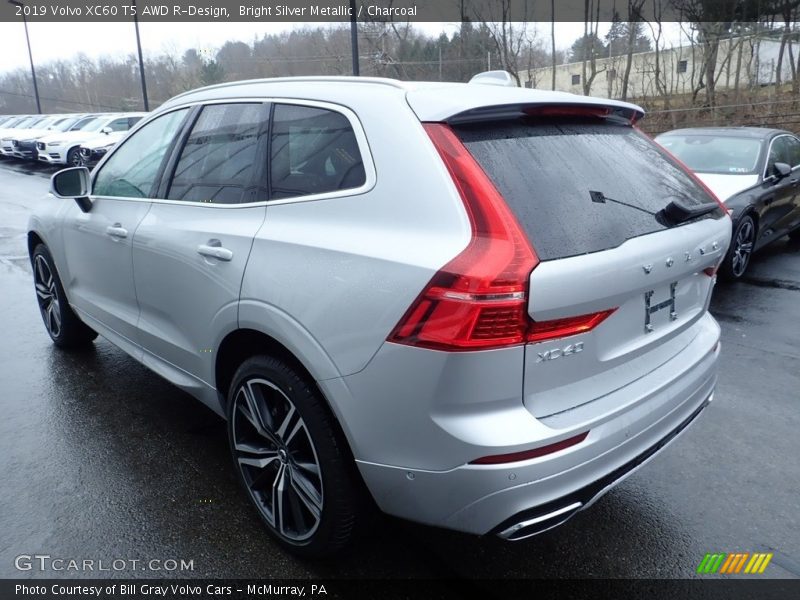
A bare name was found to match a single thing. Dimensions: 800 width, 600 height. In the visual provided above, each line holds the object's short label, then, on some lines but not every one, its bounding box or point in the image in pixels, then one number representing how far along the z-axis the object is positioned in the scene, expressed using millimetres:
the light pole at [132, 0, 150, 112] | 26000
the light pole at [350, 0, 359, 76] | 15762
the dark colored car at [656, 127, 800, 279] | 6434
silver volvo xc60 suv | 1854
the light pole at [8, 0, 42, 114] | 34531
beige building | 21328
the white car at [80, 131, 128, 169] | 19375
